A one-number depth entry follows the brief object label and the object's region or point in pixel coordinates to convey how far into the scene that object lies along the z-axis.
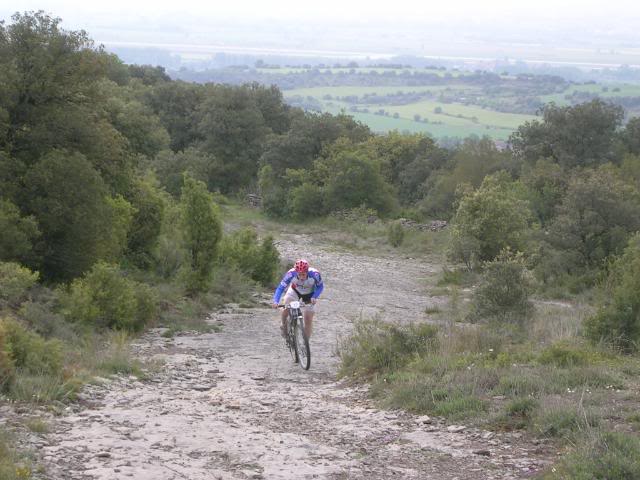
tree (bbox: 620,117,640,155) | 52.53
